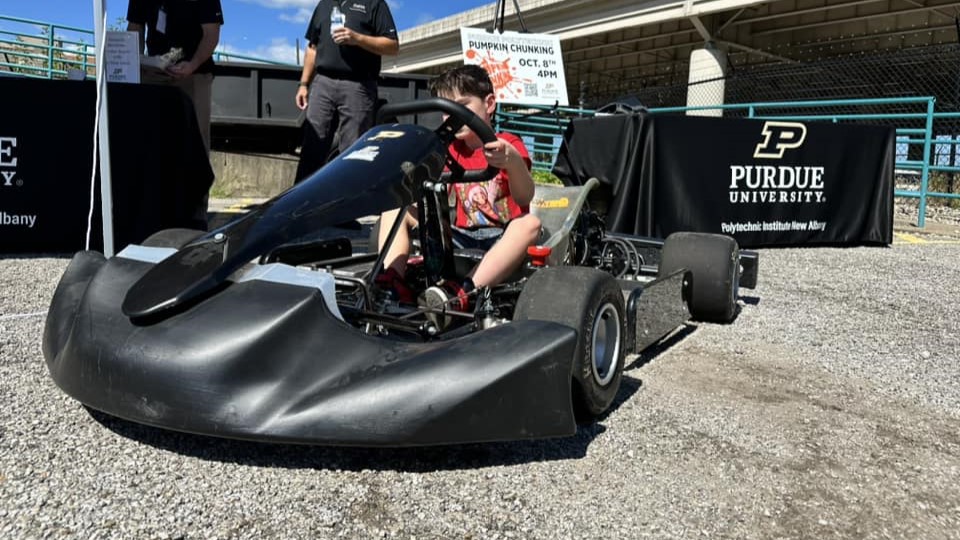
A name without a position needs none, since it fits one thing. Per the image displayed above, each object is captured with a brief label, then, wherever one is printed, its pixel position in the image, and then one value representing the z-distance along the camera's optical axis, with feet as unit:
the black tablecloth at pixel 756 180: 18.66
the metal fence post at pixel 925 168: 28.17
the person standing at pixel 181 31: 15.15
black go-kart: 5.48
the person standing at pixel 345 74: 15.17
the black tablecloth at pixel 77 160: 13.94
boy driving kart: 8.29
